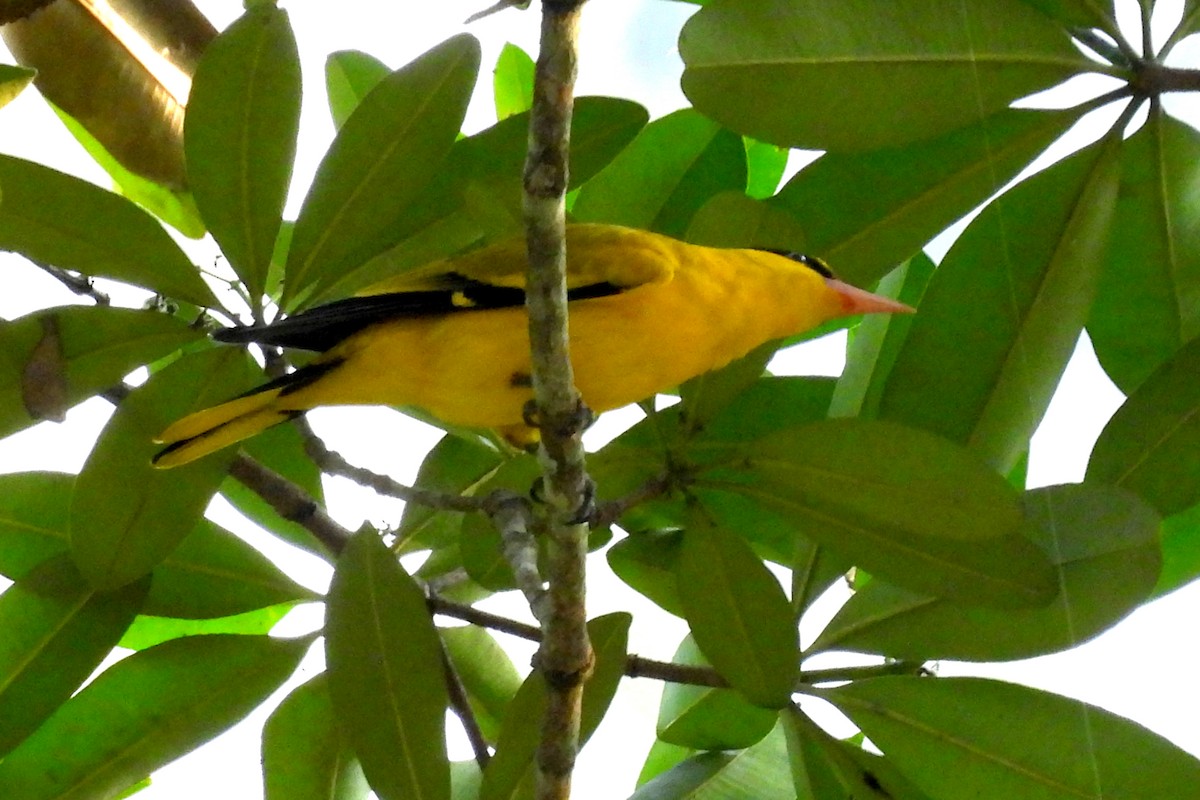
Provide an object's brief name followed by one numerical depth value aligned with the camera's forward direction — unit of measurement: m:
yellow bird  5.73
